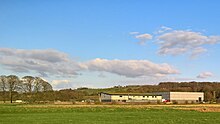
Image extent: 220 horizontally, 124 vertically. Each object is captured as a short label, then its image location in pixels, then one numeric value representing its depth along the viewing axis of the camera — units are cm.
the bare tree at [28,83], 12769
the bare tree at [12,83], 12459
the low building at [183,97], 15125
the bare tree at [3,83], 12462
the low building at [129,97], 14525
